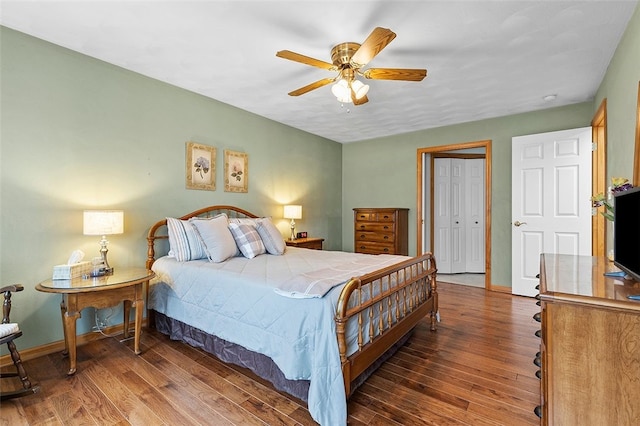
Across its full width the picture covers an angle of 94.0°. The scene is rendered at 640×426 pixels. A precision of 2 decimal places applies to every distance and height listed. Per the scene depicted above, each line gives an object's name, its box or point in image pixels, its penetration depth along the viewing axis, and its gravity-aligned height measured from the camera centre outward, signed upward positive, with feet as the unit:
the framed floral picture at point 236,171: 12.41 +1.74
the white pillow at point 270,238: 10.71 -0.94
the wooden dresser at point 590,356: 3.35 -1.71
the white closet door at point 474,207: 18.79 +0.25
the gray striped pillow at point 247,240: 9.96 -0.95
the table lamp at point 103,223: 7.79 -0.28
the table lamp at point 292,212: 14.40 -0.01
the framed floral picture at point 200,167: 11.16 +1.75
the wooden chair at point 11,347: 5.70 -2.69
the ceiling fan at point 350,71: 6.99 +3.60
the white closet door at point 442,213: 18.54 -0.09
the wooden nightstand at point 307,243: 14.15 -1.52
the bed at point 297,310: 5.28 -2.22
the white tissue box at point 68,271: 7.36 -1.48
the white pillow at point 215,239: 9.05 -0.84
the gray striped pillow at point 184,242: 9.25 -0.94
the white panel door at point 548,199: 11.80 +0.51
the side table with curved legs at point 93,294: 6.83 -1.99
